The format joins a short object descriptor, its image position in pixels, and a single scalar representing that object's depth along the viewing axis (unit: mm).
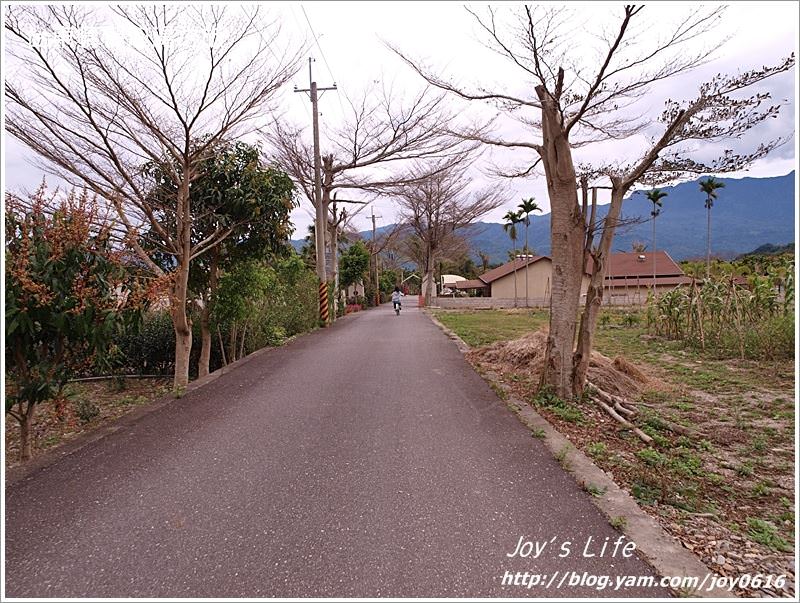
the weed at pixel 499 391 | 5975
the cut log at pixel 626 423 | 4389
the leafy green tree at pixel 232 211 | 8164
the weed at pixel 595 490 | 3146
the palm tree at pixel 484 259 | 72812
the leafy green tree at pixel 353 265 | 34156
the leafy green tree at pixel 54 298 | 3709
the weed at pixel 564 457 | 3660
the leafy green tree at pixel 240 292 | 8750
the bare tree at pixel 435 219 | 29125
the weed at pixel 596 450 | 3982
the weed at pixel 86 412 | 6027
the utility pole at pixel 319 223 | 17156
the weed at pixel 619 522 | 2713
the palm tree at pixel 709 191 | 30534
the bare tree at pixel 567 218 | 5230
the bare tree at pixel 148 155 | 5890
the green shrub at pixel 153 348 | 9266
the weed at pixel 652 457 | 3809
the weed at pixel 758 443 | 4170
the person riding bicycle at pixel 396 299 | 24062
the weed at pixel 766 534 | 2580
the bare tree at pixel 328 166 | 16828
